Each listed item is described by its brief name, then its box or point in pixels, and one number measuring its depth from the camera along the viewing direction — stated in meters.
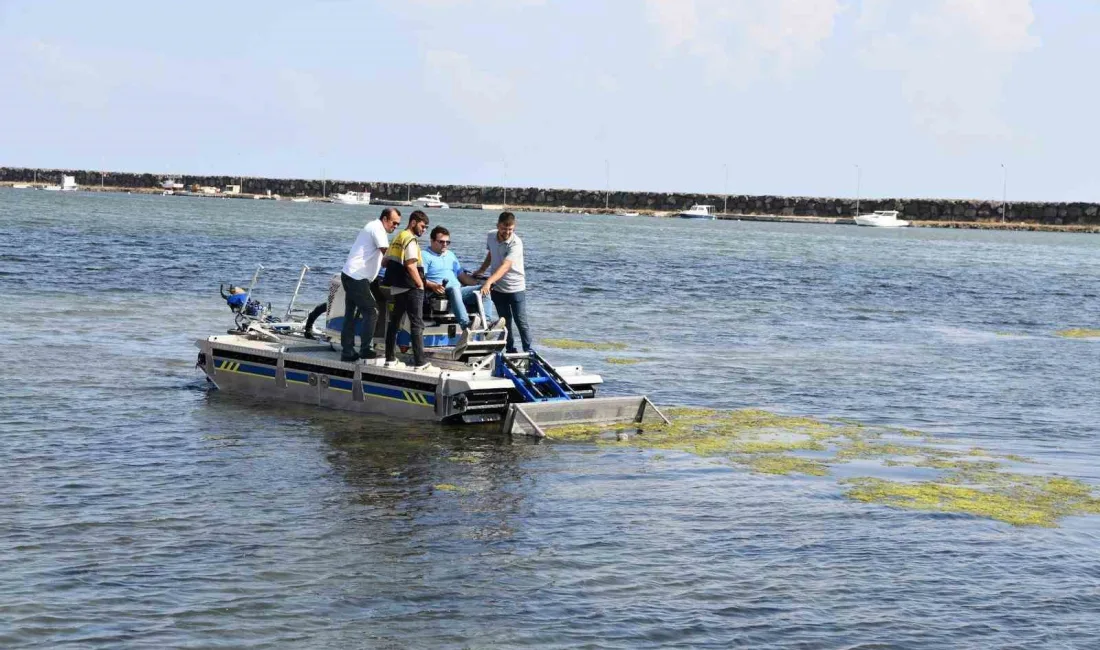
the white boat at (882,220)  156.00
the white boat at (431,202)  180.18
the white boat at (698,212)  169.75
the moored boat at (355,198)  192.62
